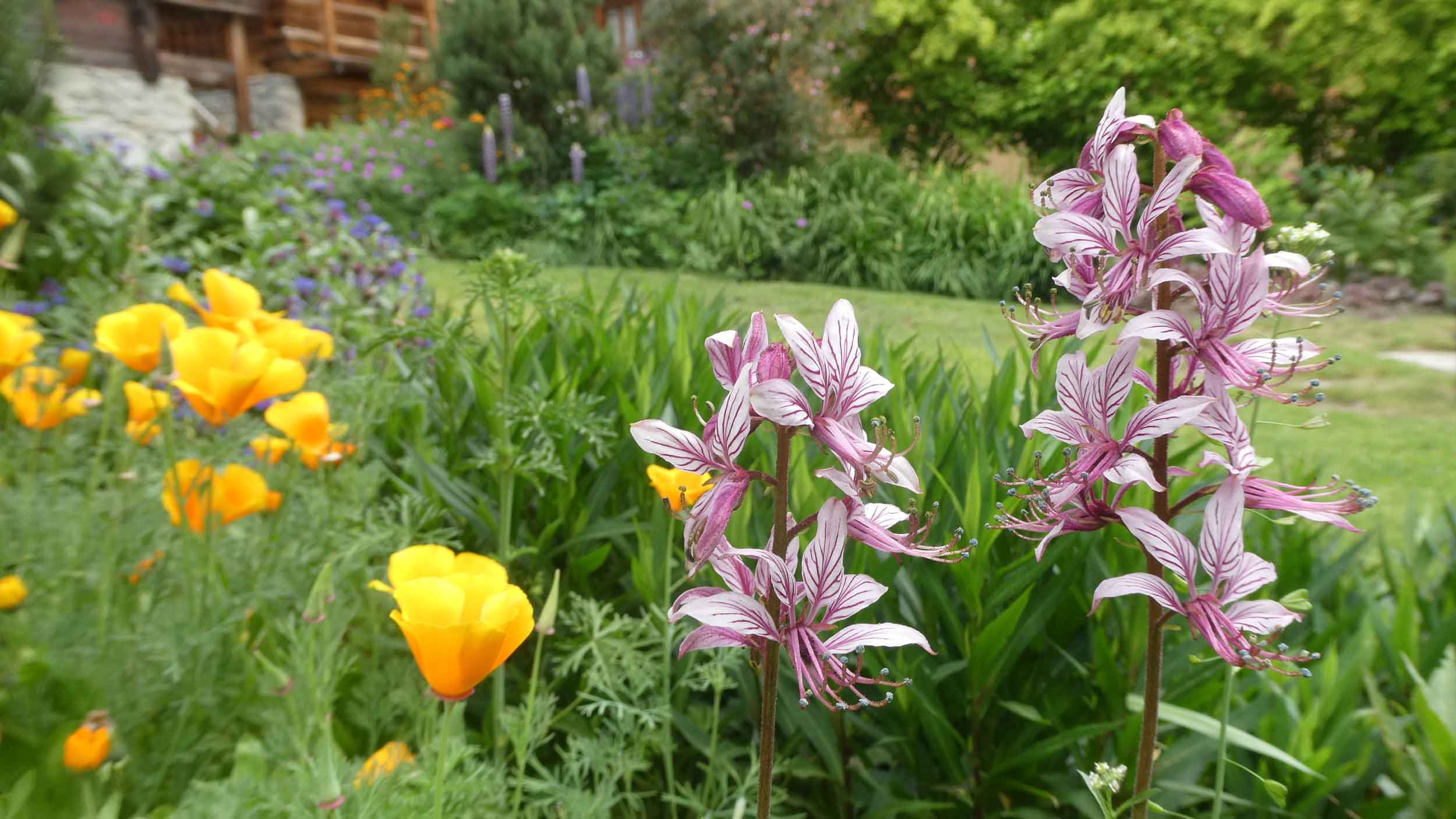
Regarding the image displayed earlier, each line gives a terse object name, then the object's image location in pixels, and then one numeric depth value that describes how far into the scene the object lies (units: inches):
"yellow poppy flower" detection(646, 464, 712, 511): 15.8
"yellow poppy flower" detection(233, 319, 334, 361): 18.6
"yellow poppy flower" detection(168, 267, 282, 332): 19.6
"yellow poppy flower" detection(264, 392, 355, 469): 19.6
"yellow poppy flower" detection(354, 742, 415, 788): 15.5
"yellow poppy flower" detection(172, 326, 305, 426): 17.0
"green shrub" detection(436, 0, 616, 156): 116.1
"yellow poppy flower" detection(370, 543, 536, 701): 10.4
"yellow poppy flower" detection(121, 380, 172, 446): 19.0
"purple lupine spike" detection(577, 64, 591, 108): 110.1
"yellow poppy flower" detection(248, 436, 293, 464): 20.9
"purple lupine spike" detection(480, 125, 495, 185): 108.5
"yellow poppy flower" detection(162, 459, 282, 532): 18.8
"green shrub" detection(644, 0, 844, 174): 110.9
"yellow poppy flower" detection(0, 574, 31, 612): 17.4
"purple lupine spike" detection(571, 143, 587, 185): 108.5
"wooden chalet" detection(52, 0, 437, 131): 149.8
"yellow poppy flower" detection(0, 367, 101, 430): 21.3
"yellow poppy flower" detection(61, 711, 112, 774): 14.7
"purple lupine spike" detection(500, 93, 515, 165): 111.3
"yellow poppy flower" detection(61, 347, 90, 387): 22.2
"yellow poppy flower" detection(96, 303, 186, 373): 18.4
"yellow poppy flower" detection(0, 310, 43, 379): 19.3
